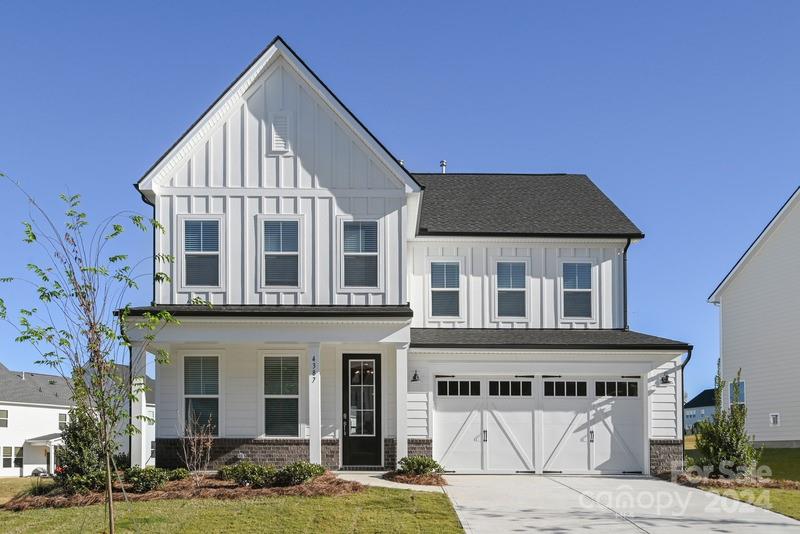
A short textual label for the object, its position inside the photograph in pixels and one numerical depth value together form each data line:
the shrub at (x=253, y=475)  17.52
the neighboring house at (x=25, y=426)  51.62
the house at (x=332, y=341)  20.25
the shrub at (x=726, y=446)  20.16
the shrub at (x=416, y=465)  19.16
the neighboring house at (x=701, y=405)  57.87
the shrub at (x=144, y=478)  17.51
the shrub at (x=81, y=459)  17.39
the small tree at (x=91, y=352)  12.08
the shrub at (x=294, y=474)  17.48
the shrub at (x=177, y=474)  18.45
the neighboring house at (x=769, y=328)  29.02
